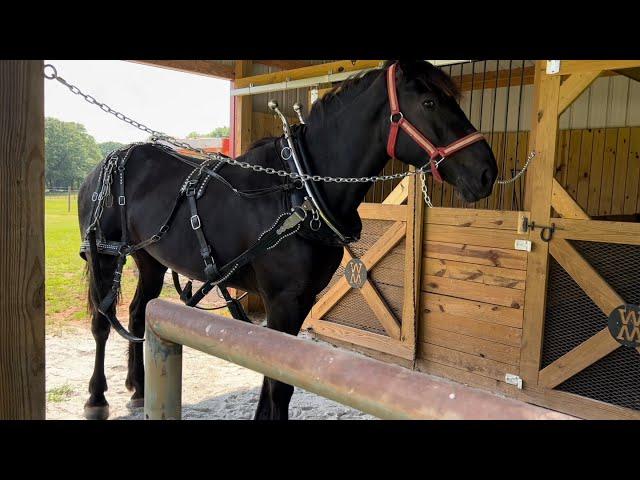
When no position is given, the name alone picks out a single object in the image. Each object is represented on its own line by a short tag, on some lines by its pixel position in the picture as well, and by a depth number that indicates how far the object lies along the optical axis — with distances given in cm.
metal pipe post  117
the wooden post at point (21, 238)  105
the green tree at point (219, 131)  6762
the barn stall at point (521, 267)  311
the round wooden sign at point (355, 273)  464
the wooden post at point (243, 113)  568
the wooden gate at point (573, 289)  302
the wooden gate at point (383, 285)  418
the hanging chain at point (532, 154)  339
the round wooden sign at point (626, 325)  295
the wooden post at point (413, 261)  415
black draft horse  230
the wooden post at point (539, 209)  333
